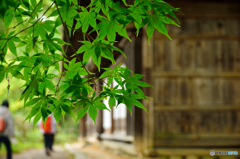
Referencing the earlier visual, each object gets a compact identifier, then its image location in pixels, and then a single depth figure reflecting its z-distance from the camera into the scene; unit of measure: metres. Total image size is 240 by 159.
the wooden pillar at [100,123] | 13.32
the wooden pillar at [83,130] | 18.11
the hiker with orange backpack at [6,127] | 7.18
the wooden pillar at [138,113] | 6.69
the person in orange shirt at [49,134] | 10.79
